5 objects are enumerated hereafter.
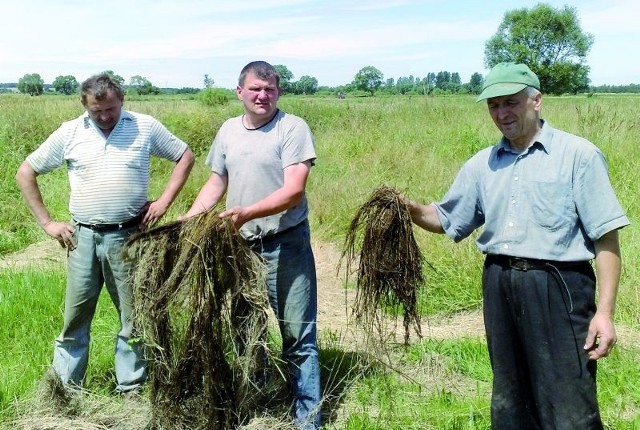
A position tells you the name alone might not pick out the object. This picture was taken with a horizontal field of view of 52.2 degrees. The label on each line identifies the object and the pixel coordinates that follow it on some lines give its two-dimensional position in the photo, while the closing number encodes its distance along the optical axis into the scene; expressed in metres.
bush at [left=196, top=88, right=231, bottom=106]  22.28
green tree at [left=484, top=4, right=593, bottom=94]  53.41
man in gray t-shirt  3.51
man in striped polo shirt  3.95
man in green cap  2.65
